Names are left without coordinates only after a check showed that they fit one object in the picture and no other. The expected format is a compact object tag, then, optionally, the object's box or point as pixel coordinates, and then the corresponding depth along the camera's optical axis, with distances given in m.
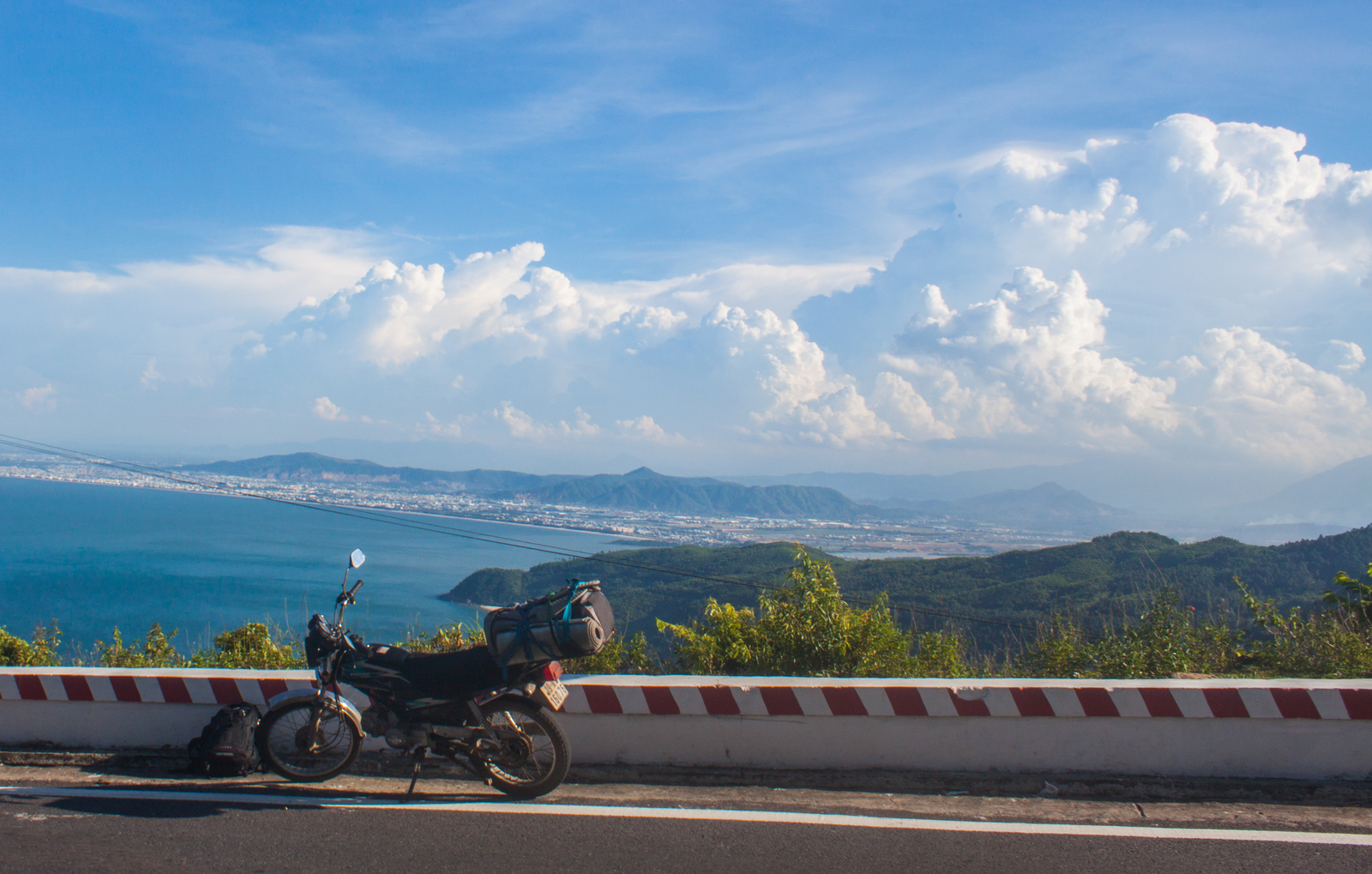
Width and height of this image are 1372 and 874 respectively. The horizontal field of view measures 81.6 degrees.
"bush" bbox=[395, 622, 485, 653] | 7.73
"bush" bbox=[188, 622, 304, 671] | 7.99
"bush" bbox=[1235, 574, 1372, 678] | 6.36
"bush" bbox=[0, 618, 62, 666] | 8.40
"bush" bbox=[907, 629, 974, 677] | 7.07
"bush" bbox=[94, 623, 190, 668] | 7.50
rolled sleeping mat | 4.50
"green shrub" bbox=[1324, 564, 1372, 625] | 7.92
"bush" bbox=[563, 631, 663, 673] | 7.29
